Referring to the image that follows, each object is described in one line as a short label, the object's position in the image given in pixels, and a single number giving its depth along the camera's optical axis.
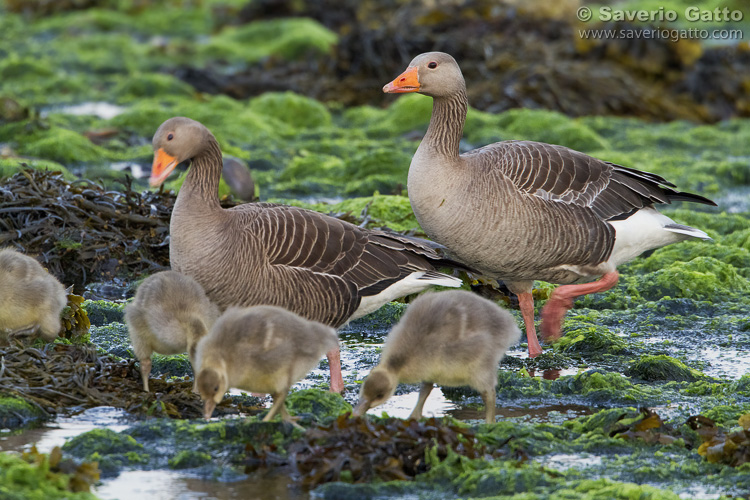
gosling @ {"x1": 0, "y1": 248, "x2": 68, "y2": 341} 13.06
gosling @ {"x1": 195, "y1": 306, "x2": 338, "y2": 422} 11.04
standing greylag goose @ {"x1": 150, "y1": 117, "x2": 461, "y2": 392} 13.56
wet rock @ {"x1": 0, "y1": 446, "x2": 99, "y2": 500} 9.29
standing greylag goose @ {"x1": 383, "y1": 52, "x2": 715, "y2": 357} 15.36
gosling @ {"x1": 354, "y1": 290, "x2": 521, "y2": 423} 11.45
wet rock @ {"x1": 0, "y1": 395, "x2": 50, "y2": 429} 11.40
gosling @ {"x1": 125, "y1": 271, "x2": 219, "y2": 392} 12.10
